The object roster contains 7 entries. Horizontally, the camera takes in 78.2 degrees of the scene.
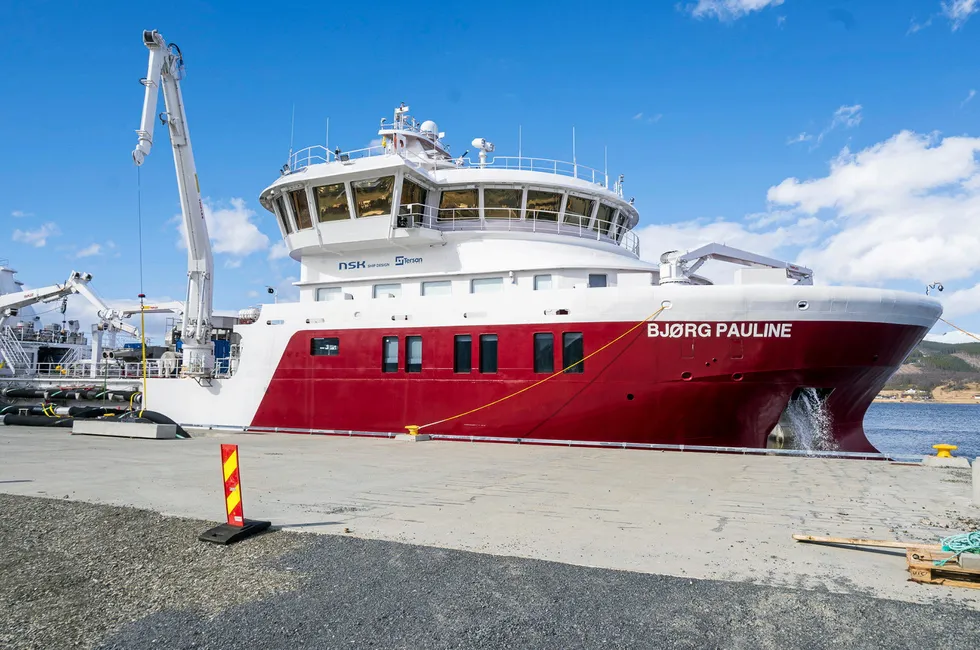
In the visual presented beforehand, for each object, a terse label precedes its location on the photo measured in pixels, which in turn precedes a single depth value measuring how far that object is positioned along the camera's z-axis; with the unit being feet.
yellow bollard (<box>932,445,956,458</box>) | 32.76
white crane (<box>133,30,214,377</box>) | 59.00
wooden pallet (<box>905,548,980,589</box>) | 13.47
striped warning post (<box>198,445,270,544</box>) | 17.12
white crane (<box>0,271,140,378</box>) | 99.60
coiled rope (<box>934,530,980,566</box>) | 13.86
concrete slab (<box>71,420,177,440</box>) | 46.69
